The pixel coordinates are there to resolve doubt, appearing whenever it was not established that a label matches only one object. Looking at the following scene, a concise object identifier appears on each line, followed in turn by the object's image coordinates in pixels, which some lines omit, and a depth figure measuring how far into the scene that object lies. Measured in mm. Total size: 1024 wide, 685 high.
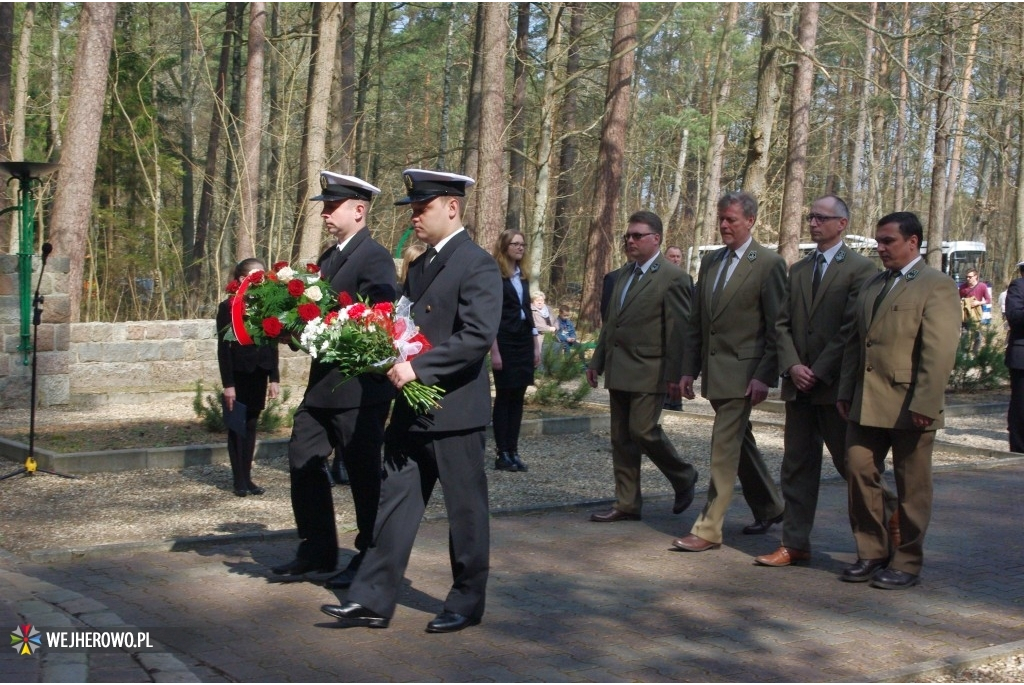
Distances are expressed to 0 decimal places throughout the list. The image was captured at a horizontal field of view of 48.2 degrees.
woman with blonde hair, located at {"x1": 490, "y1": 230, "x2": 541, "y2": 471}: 9969
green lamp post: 10625
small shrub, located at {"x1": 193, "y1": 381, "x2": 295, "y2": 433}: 11805
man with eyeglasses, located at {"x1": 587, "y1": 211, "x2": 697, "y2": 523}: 8047
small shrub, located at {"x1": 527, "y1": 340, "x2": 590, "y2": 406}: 14734
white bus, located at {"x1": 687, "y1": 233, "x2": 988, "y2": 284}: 42656
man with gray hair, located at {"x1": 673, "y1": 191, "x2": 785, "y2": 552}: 7324
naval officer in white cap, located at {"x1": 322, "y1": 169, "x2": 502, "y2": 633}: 5512
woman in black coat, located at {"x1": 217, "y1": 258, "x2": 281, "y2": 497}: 8883
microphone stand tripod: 9719
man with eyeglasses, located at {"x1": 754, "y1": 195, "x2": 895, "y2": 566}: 7137
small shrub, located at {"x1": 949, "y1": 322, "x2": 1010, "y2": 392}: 18406
